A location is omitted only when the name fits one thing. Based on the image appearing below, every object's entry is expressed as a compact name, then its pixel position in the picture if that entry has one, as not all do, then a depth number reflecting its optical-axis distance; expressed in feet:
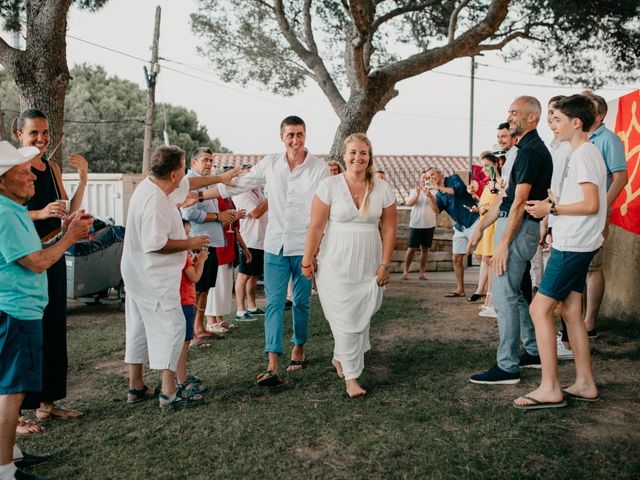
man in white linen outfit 14.25
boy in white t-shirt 13.34
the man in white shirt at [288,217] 17.53
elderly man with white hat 10.50
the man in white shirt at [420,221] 37.70
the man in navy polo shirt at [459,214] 30.99
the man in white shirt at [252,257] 26.58
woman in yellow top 25.33
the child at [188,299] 15.70
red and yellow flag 22.18
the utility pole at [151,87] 68.28
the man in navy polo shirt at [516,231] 14.84
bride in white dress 15.44
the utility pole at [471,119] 83.30
